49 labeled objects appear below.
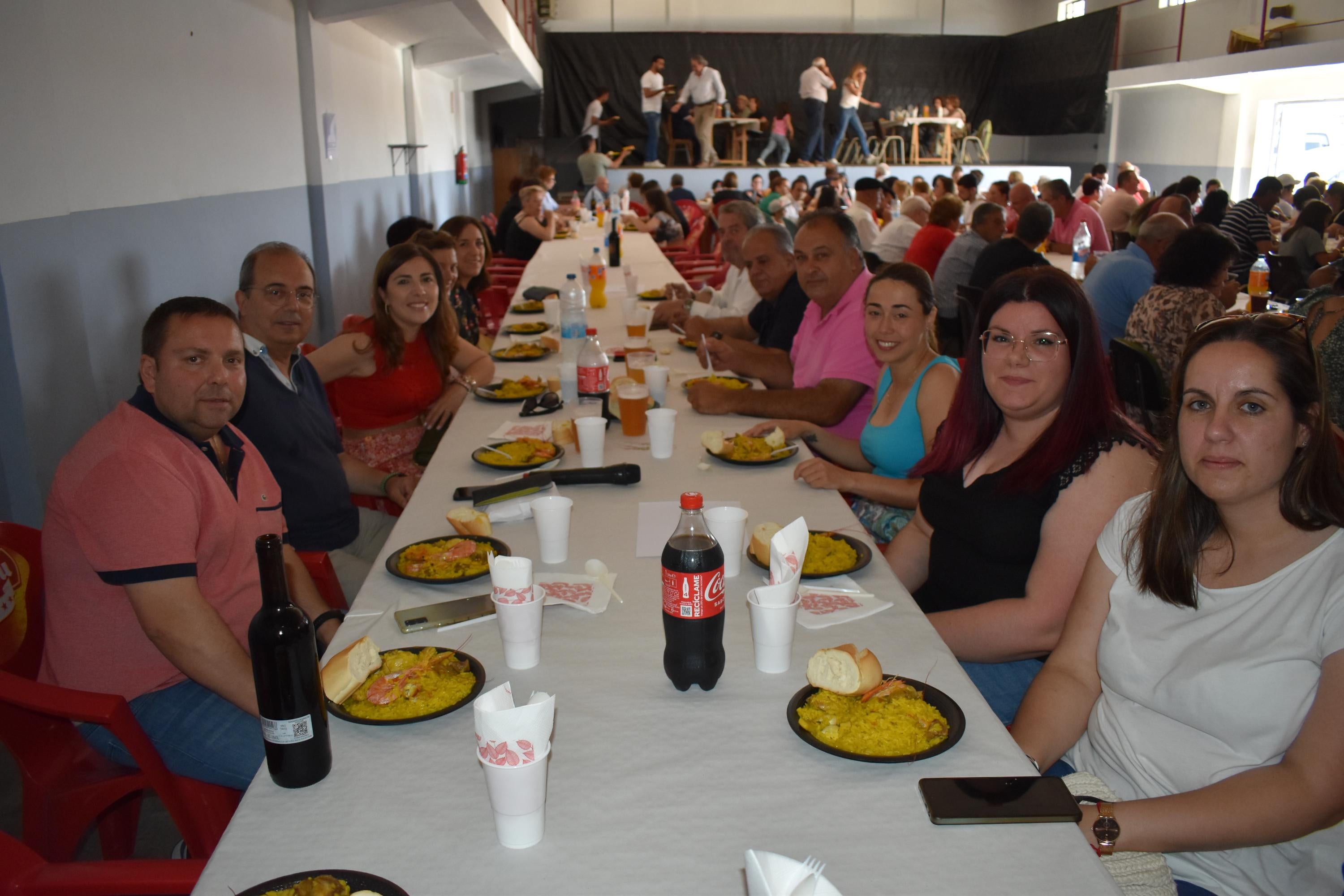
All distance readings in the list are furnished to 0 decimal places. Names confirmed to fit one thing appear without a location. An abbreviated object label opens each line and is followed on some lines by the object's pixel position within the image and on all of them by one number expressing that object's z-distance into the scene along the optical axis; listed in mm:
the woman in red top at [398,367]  3281
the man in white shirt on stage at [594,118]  15719
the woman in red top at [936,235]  6926
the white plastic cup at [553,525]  1784
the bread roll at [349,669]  1328
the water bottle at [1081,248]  7426
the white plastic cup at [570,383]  3162
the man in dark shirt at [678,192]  12047
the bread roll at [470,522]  1923
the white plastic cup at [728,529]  1689
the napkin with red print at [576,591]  1637
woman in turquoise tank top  2461
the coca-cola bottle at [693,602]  1263
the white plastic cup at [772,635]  1364
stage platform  15062
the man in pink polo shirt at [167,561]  1626
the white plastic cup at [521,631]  1394
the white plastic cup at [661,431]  2451
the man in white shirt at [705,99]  15648
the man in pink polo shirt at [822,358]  2963
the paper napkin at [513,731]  986
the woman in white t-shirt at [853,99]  16062
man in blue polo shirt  4988
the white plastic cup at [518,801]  1013
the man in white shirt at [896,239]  7637
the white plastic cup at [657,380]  2906
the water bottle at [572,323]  3707
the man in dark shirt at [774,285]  3818
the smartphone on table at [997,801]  1060
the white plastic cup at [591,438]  2350
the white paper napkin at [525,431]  2727
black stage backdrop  16812
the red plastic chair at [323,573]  2385
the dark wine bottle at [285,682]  1115
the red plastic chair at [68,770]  1548
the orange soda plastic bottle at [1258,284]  5254
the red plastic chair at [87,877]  1192
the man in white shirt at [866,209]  8328
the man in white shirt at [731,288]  4715
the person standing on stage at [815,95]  15578
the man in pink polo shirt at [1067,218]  8391
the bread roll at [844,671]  1257
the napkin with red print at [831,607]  1582
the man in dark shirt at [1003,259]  5535
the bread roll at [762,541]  1739
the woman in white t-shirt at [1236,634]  1269
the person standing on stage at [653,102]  15562
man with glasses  2582
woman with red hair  1747
